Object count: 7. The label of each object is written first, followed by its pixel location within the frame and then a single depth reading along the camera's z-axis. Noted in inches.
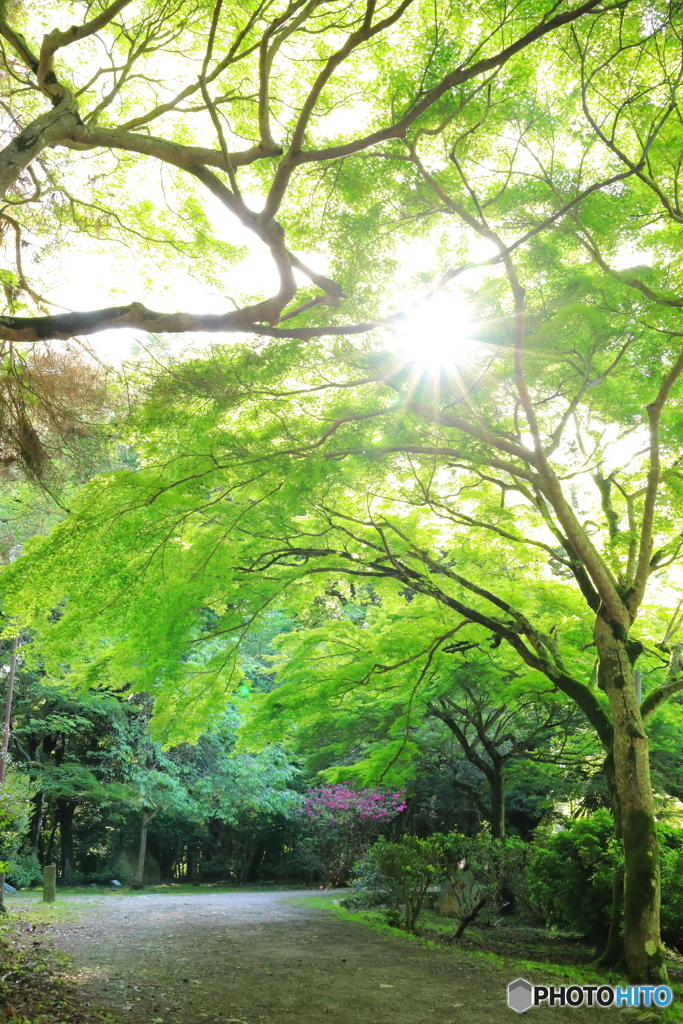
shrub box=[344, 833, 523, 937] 335.9
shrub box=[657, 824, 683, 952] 292.4
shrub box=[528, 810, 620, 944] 325.7
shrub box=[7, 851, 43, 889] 596.9
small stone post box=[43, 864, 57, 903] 465.8
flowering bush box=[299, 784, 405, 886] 624.4
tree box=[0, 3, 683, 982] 226.5
